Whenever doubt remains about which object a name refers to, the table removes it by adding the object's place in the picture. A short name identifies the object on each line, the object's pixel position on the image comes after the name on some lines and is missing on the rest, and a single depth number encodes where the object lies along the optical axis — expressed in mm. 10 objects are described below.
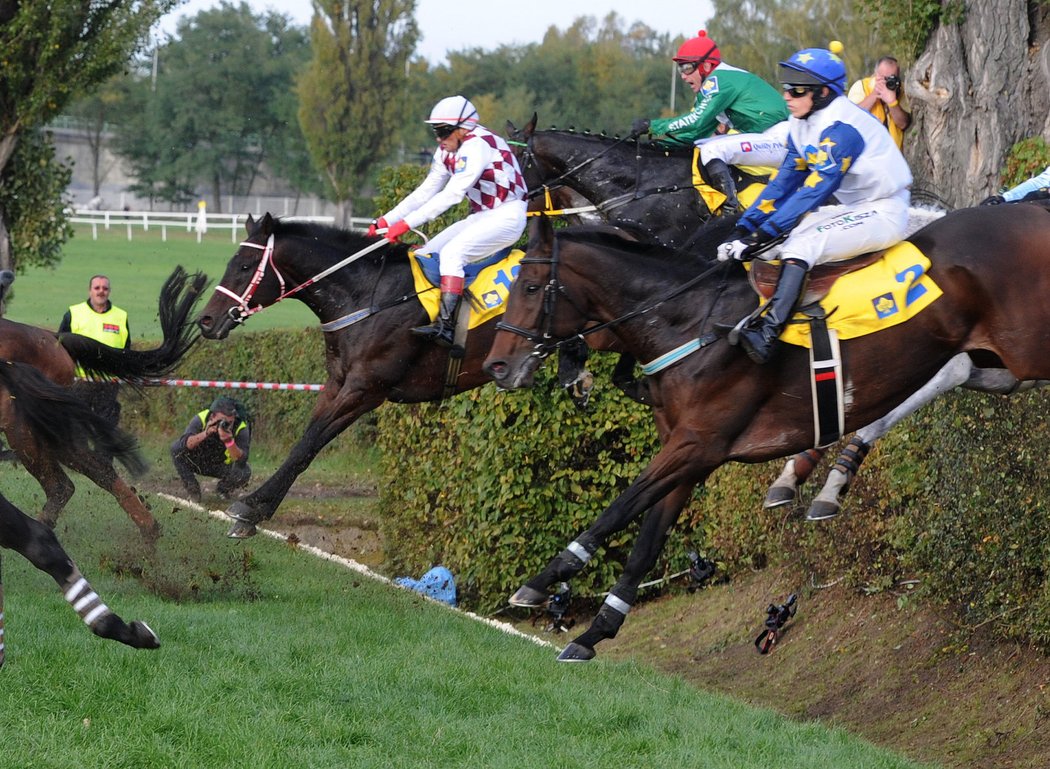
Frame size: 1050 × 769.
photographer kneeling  26609
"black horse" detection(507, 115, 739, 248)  17641
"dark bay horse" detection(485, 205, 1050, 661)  12820
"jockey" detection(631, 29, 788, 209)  17156
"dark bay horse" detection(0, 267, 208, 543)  18891
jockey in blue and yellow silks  12797
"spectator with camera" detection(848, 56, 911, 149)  17766
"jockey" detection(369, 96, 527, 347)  17016
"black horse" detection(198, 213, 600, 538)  17500
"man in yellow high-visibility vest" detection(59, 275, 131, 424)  25875
